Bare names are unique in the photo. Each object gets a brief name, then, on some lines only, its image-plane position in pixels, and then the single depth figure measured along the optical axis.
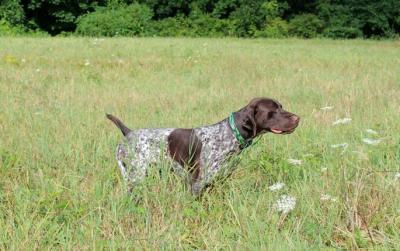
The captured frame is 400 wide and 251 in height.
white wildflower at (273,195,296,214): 6.80
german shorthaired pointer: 8.15
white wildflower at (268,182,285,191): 7.32
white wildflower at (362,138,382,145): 8.02
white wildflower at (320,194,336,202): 6.90
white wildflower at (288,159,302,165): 8.03
